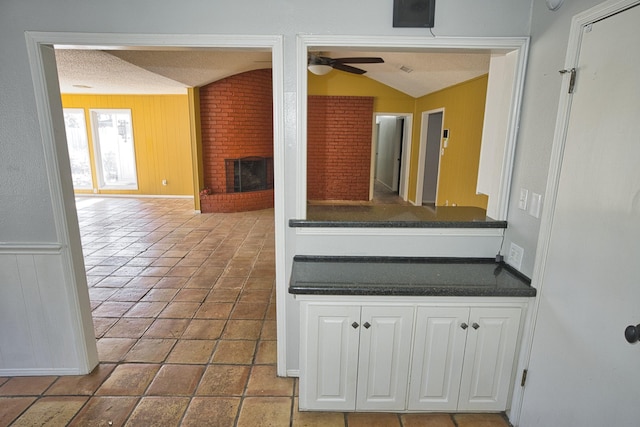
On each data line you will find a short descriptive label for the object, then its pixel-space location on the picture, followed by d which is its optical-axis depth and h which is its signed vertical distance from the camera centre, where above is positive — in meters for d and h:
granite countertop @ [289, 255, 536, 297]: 1.67 -0.68
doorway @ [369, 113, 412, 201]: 7.49 -0.21
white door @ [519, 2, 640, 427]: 1.19 -0.38
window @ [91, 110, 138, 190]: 7.60 -0.12
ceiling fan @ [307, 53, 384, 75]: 4.03 +1.02
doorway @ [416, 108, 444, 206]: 6.66 -0.11
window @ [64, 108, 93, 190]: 7.58 -0.11
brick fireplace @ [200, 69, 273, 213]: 6.36 +0.13
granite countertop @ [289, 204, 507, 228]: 1.97 -0.42
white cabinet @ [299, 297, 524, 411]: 1.72 -1.07
